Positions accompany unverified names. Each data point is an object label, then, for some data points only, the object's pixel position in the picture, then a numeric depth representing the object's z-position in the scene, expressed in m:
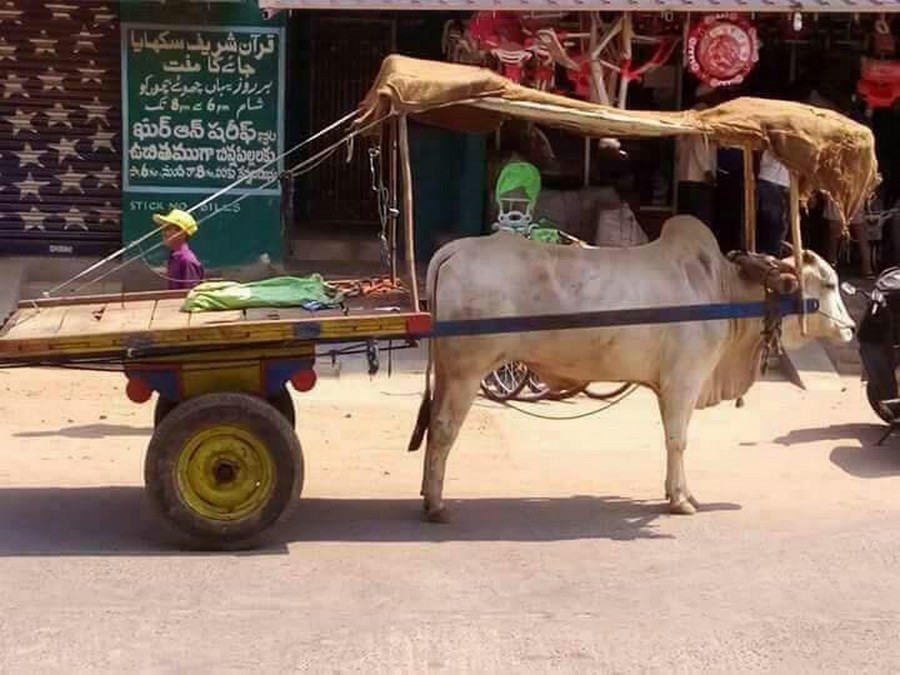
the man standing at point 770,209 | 13.47
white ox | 7.95
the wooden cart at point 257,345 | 7.32
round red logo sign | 12.73
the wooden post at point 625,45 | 12.42
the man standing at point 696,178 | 14.51
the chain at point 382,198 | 8.44
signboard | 14.16
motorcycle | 10.16
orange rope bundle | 8.32
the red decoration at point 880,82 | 13.70
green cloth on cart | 7.84
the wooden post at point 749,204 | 8.29
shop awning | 12.22
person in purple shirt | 9.09
